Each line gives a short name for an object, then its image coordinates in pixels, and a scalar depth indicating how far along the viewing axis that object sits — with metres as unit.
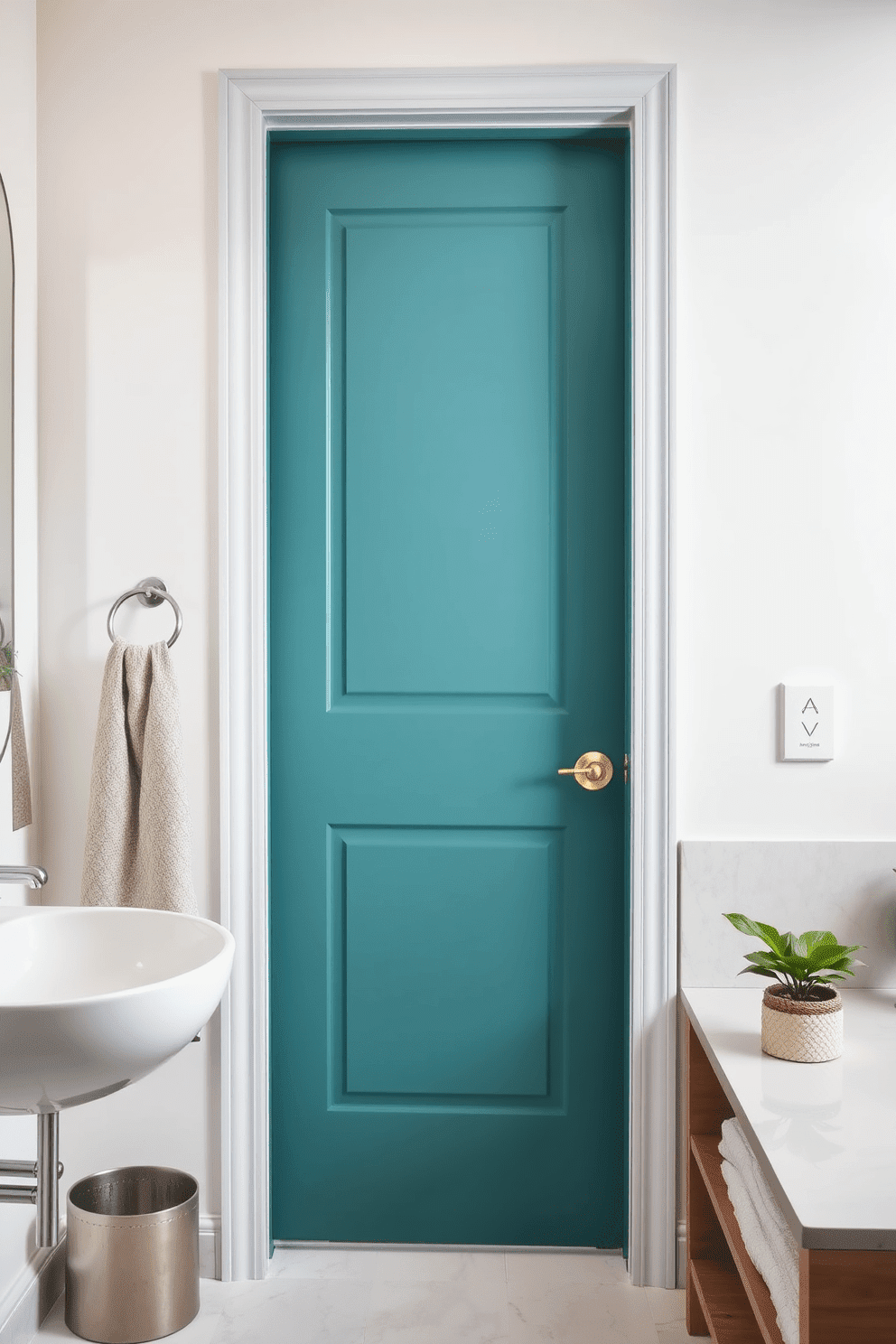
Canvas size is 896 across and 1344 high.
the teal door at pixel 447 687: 1.86
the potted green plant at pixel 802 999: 1.46
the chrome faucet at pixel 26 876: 1.33
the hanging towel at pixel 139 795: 1.72
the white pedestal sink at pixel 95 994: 0.98
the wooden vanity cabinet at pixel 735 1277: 1.04
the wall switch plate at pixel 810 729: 1.79
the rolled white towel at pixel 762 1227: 1.18
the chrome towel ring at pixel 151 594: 1.79
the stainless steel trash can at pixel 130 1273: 1.67
